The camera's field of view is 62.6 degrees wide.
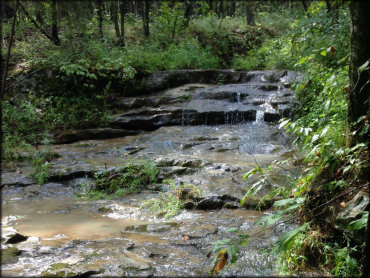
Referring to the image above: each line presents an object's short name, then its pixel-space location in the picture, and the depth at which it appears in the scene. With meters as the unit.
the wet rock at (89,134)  8.03
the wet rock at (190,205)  4.43
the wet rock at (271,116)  8.19
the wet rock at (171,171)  5.48
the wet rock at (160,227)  3.72
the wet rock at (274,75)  10.06
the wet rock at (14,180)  5.29
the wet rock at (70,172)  5.64
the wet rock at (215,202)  4.39
